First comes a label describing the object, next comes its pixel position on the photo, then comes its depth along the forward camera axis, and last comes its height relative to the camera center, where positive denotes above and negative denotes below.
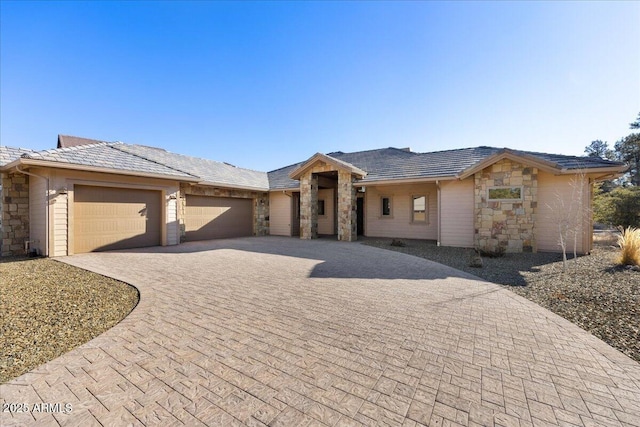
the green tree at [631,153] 27.69 +6.78
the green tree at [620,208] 16.67 +0.11
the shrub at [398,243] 12.19 -1.60
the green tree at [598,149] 39.40 +9.68
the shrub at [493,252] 9.70 -1.62
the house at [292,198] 9.47 +0.55
